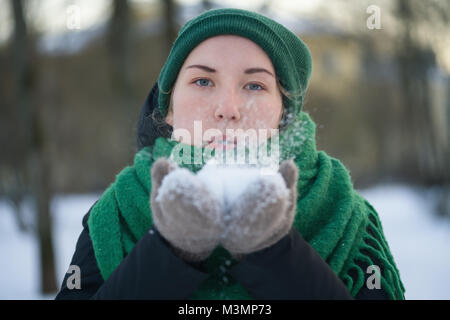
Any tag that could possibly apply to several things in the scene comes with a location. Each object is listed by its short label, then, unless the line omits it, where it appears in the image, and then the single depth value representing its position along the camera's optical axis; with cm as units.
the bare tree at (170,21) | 617
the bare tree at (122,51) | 634
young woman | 99
